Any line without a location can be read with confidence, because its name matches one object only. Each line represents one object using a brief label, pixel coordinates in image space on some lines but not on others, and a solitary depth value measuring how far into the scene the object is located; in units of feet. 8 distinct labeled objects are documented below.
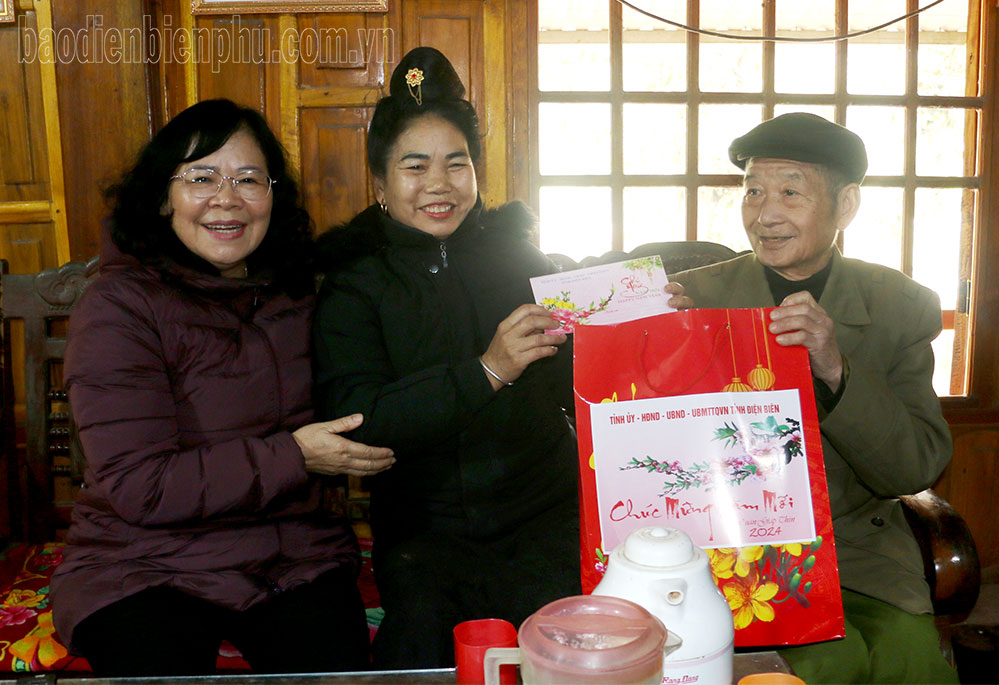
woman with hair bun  4.73
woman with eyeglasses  4.47
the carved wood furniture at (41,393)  6.34
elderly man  4.36
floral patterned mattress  4.73
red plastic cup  3.00
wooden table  3.28
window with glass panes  8.32
